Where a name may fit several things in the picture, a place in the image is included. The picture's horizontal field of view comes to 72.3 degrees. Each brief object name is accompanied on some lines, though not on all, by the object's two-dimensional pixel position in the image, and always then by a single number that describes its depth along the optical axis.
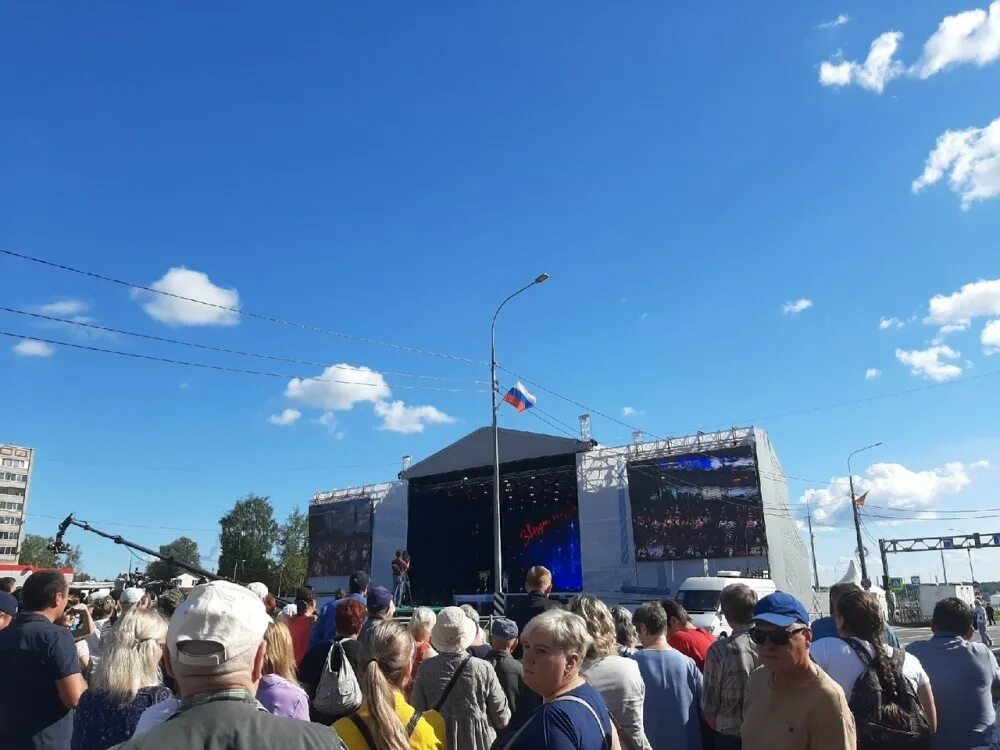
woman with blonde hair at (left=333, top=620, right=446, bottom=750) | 2.73
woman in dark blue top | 2.30
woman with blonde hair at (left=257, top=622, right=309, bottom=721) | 3.13
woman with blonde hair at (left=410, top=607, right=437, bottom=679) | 4.59
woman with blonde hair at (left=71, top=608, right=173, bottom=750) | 3.15
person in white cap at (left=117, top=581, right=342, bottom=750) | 1.52
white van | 15.07
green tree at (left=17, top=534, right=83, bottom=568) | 104.94
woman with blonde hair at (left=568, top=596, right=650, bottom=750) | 3.48
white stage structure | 26.84
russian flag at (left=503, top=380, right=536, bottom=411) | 24.05
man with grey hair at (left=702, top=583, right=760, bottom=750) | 4.06
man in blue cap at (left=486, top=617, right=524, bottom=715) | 4.26
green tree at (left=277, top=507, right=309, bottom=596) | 64.69
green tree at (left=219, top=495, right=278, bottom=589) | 63.09
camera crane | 18.89
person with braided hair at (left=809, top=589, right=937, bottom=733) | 3.22
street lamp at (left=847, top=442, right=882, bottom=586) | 28.95
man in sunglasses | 2.63
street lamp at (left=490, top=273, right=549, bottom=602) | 18.33
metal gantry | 43.62
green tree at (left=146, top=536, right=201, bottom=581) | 120.12
